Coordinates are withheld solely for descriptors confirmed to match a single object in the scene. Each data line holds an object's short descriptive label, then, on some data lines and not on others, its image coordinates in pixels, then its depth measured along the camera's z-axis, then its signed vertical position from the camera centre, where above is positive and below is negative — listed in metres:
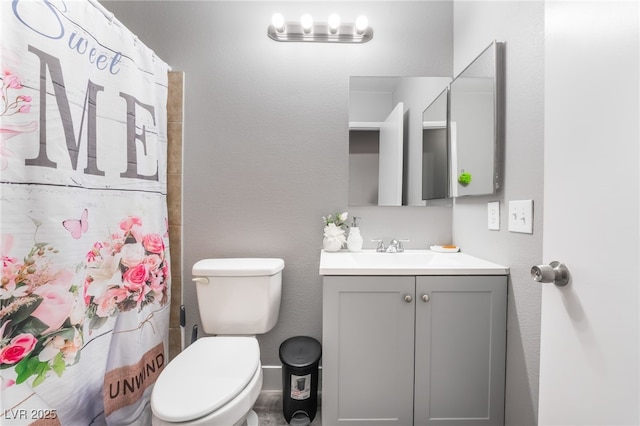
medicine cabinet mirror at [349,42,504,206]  1.62 +0.41
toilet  0.93 -0.61
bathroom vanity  1.17 -0.54
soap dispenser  1.60 -0.17
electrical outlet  1.23 -0.02
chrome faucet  1.61 -0.21
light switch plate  1.04 -0.02
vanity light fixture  1.55 +1.01
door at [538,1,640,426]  0.50 +0.00
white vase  1.58 -0.19
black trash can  1.36 -0.87
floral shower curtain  0.85 -0.03
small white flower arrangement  1.58 -0.14
